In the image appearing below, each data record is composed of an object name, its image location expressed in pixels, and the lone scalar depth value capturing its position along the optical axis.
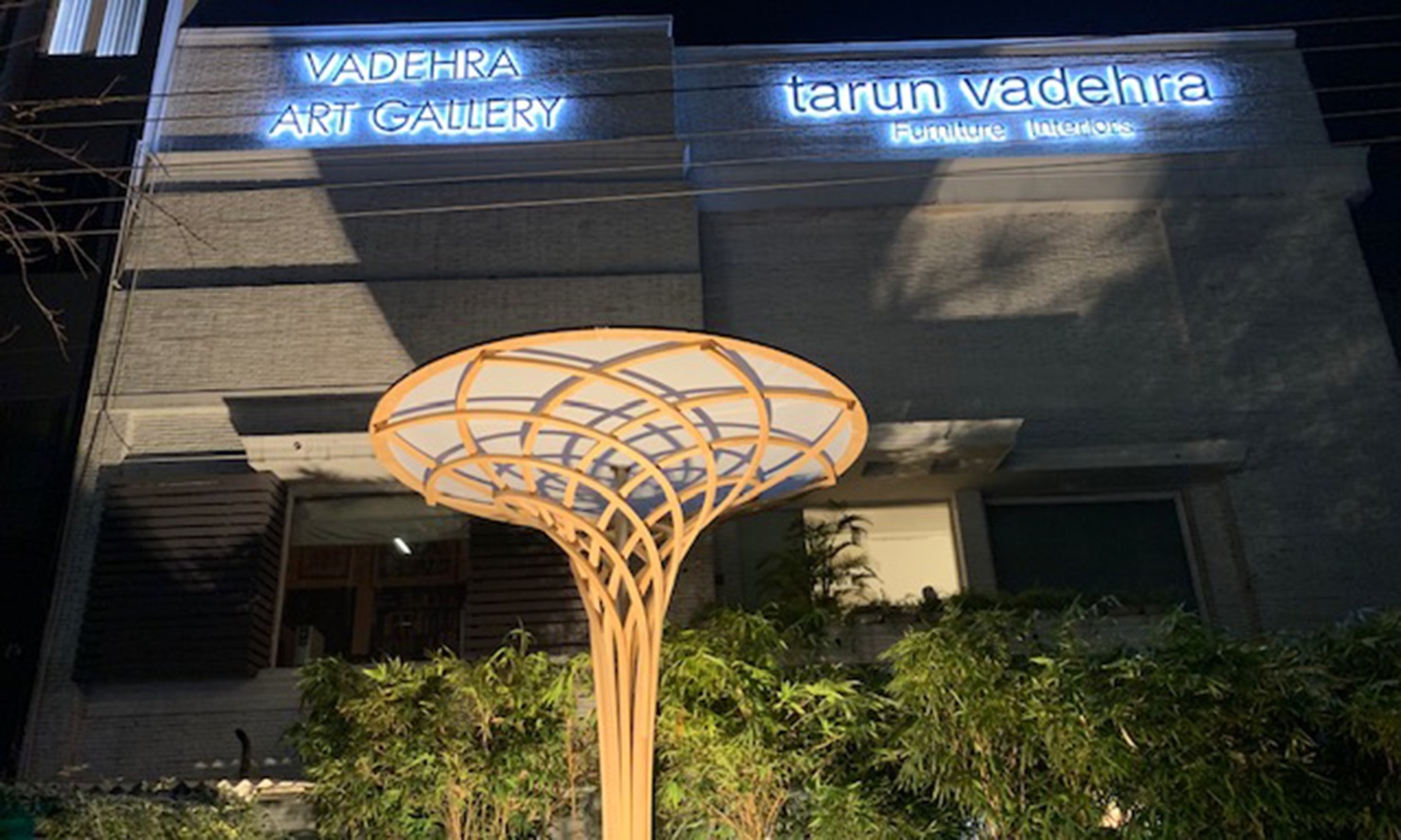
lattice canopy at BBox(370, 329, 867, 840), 5.31
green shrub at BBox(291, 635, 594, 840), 6.43
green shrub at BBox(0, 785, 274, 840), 5.57
